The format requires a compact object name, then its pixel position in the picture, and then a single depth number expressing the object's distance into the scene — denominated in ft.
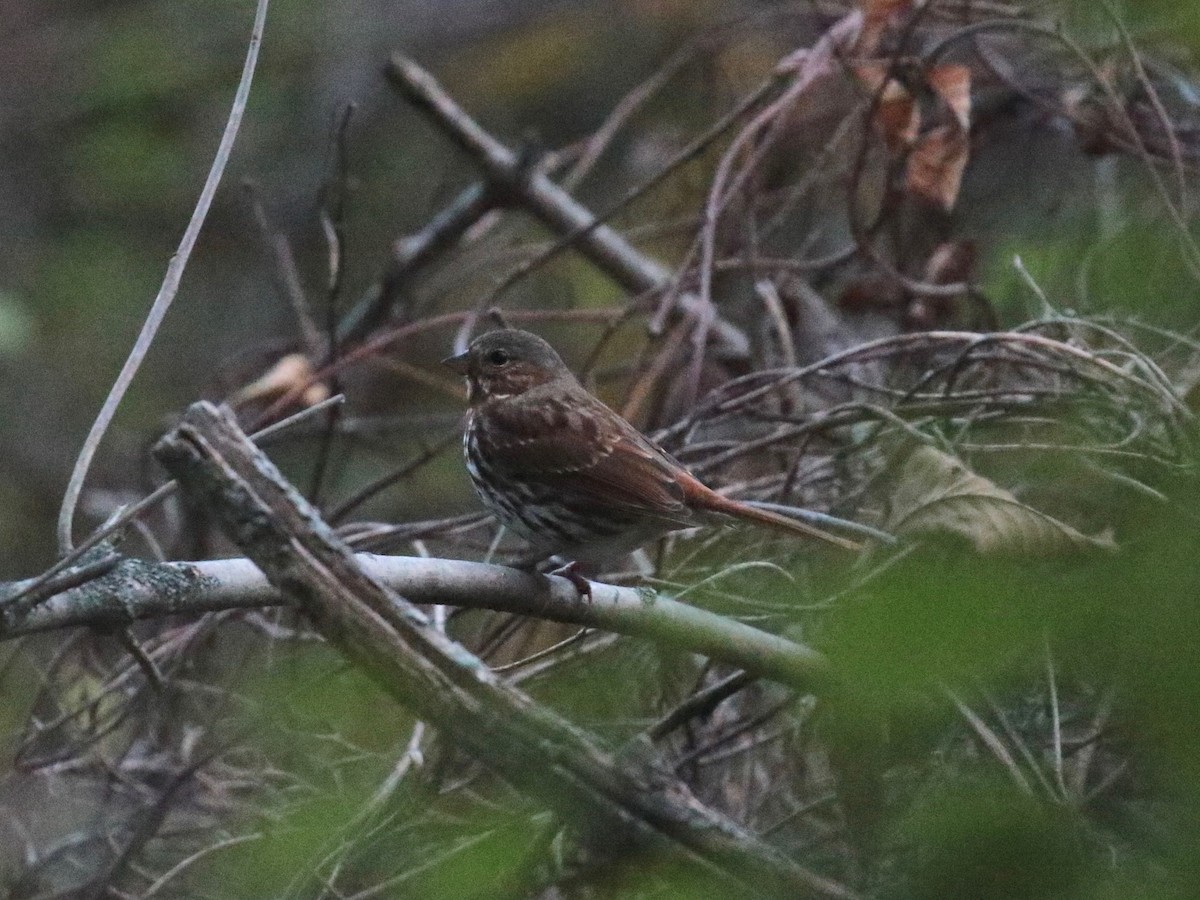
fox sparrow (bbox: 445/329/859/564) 22.03
